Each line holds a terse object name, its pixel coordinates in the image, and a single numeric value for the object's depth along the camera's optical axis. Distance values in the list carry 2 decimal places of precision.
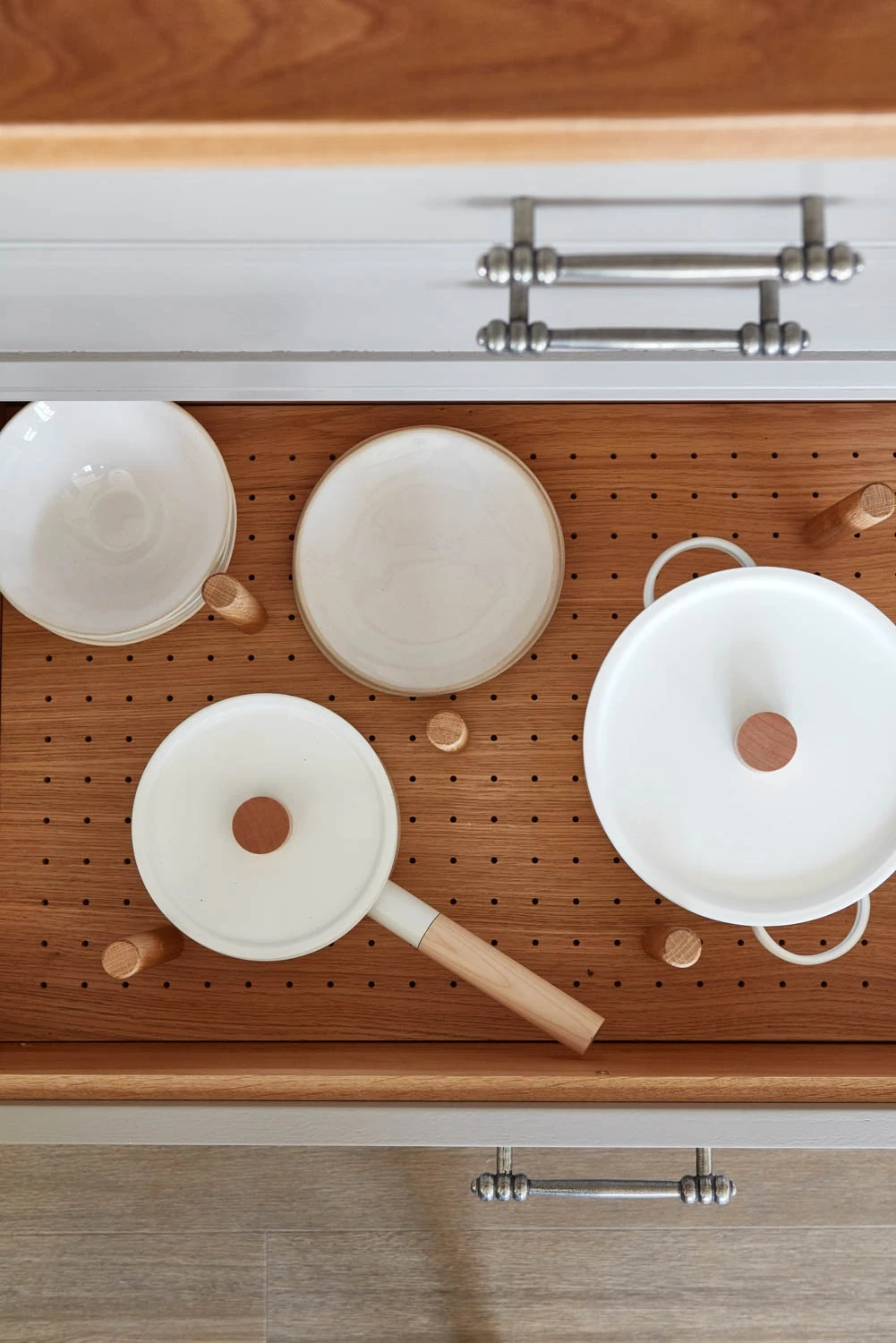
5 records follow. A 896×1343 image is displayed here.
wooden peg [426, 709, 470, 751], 0.75
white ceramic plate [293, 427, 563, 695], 0.85
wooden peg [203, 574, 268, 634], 0.75
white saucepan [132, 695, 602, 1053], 0.77
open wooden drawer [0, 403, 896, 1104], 0.81
